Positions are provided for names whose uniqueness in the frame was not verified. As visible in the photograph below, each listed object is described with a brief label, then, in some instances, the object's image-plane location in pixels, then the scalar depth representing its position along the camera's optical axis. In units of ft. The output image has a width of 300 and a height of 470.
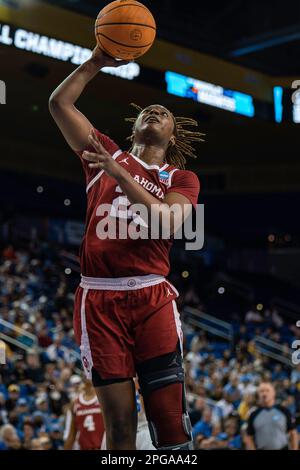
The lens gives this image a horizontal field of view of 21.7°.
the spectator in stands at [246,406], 38.78
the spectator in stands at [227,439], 32.37
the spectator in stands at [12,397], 34.24
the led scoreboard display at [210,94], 55.16
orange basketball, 12.17
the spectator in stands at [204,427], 35.55
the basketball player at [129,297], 11.58
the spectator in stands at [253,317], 65.92
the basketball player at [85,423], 23.32
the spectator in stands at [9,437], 30.25
